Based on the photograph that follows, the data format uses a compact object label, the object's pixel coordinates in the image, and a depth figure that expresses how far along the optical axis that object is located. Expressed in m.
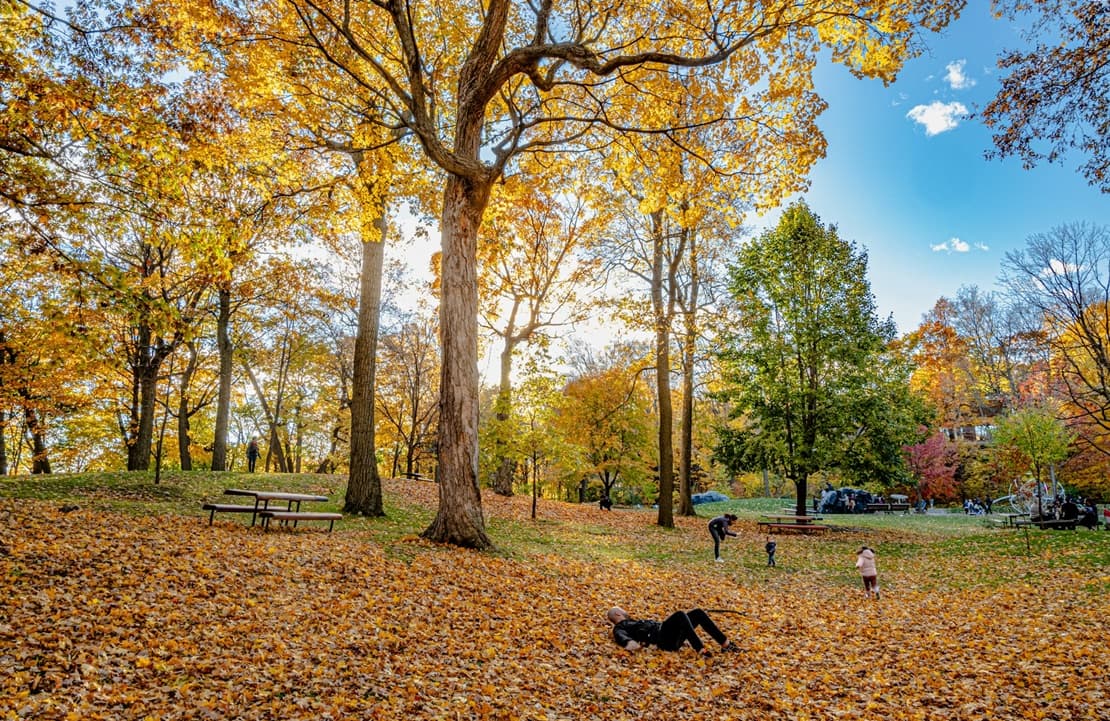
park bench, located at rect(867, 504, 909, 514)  31.77
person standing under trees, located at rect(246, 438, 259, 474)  23.44
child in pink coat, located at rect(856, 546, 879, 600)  9.81
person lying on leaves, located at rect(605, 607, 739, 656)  6.52
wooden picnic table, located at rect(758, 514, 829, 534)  18.63
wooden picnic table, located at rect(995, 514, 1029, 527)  19.25
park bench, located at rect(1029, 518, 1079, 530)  17.11
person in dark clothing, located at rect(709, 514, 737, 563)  12.49
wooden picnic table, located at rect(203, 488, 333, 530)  9.24
